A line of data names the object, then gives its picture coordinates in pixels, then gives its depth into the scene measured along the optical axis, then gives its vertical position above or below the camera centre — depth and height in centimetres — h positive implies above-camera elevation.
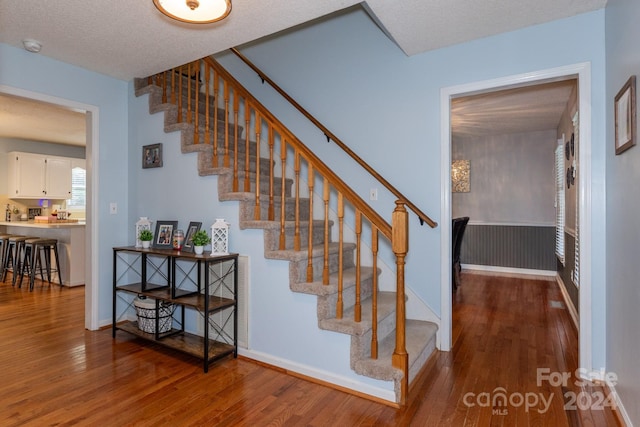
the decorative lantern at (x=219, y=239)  275 -19
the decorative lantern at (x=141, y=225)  330 -10
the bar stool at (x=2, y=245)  565 -50
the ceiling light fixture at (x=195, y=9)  185 +108
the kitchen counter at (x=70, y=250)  514 -52
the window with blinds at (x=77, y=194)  748 +43
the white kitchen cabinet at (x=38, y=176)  645 +71
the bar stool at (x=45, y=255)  505 -59
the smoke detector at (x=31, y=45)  280 +134
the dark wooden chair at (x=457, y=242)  450 -38
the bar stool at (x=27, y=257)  510 -63
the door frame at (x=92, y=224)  343 -10
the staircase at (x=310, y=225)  216 -8
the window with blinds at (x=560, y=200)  500 +18
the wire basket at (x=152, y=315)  299 -85
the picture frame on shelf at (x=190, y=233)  303 -16
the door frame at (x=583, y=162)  238 +34
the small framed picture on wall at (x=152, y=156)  340 +56
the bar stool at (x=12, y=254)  531 -62
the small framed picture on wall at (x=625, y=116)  175 +51
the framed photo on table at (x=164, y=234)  320 -18
